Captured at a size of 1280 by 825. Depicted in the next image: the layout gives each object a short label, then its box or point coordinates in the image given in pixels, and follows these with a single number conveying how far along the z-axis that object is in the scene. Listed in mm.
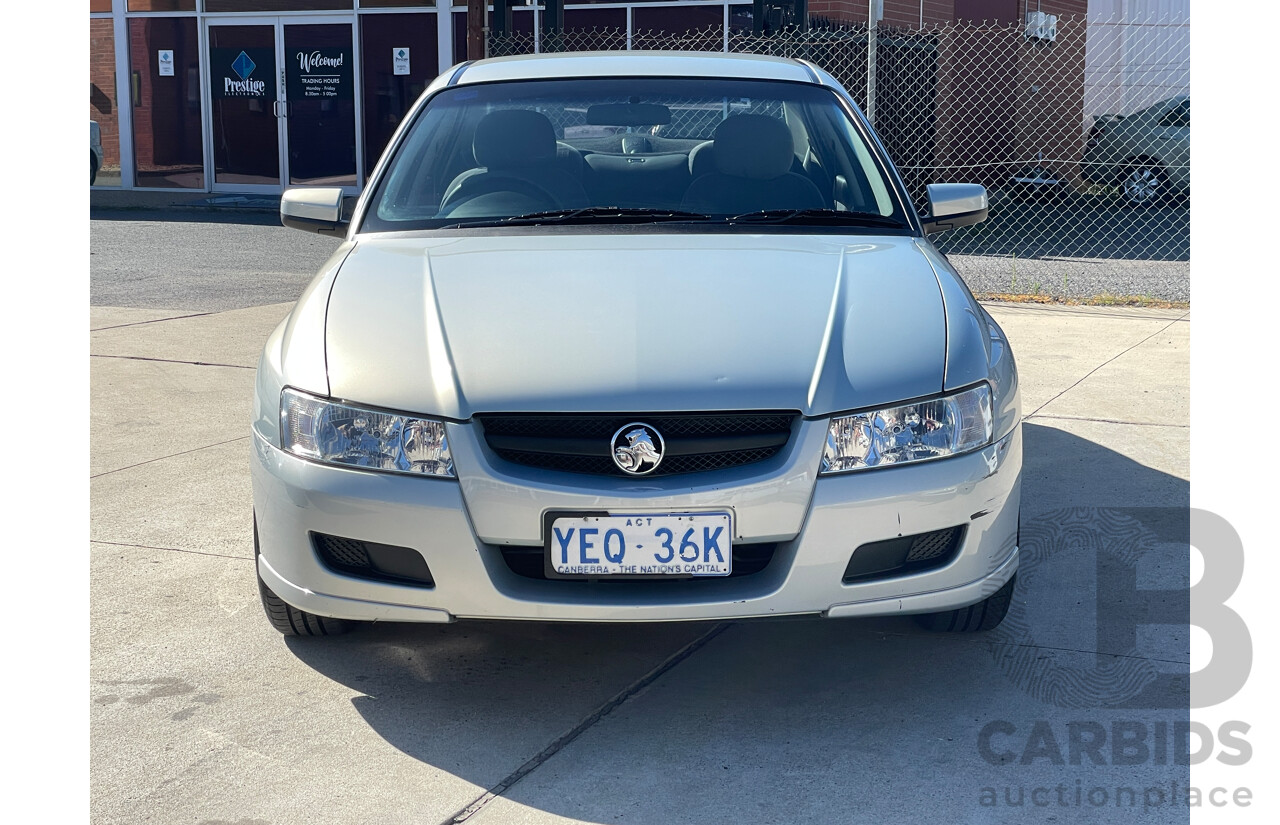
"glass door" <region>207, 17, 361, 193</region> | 18094
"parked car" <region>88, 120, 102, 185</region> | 17266
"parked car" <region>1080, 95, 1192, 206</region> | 15953
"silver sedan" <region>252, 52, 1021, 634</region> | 2711
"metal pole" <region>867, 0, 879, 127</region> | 9914
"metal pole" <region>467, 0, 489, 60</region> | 11805
